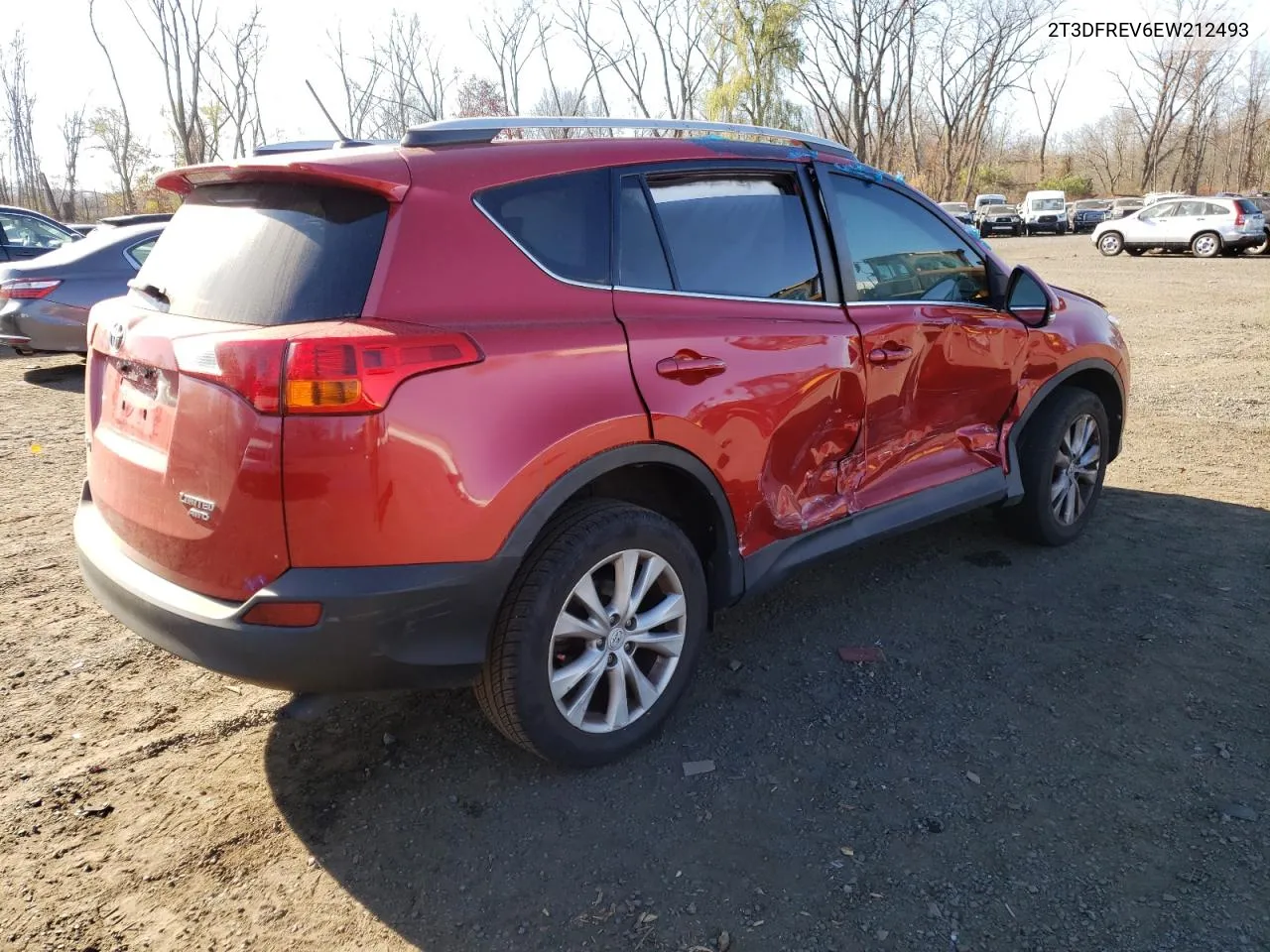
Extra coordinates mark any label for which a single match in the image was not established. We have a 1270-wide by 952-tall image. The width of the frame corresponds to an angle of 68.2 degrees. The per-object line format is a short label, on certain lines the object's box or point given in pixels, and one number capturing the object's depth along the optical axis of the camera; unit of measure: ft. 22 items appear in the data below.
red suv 7.40
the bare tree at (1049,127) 240.55
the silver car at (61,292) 28.55
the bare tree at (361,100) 165.17
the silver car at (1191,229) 82.58
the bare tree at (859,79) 175.22
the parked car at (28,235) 39.99
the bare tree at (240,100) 139.85
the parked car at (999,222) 141.28
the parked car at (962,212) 132.79
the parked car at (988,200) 159.78
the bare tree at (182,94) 126.52
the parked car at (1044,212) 143.33
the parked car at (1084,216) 154.81
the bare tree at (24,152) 149.18
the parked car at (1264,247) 84.92
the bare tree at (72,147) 150.71
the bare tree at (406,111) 163.32
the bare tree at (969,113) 201.05
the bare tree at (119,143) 145.69
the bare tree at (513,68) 179.42
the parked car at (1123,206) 143.74
